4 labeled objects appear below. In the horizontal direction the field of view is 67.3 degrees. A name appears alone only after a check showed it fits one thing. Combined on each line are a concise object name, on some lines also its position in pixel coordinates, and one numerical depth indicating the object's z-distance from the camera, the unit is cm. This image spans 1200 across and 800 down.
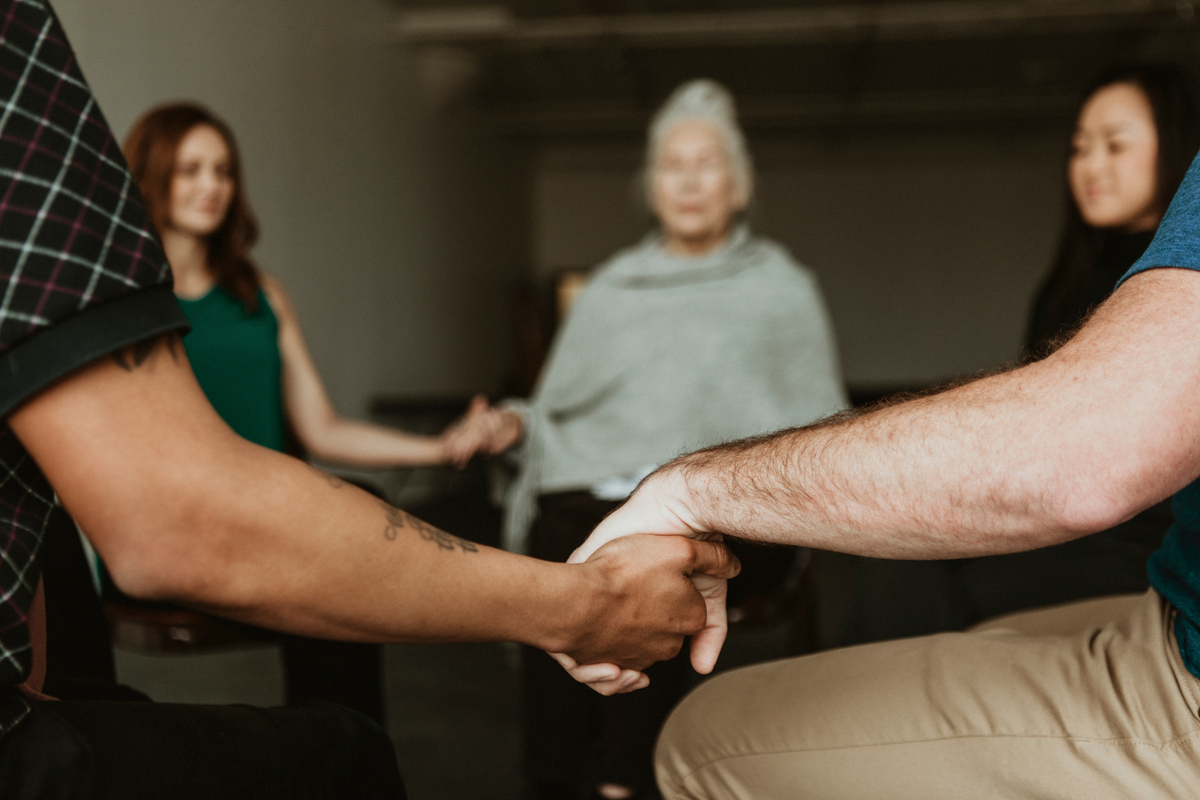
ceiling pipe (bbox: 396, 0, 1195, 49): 564
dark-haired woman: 144
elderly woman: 197
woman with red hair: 185
